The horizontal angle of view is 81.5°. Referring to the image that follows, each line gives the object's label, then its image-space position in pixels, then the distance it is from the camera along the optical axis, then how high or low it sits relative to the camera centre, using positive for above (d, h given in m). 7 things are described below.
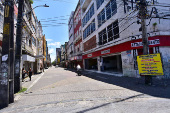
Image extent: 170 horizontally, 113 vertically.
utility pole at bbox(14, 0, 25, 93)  6.61 +0.69
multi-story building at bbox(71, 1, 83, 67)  28.25 +7.20
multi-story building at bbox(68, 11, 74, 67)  36.33 +9.04
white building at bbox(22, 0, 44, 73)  12.14 +3.86
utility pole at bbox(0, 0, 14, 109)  4.35 +0.13
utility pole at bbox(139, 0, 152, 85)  7.02 +2.13
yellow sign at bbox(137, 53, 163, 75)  6.54 -0.32
